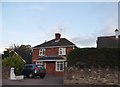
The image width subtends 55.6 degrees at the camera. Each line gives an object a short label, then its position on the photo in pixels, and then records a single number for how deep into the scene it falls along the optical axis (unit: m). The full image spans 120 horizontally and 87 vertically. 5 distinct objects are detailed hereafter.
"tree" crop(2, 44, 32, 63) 27.30
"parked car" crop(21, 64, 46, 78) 13.75
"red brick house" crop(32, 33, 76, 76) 18.69
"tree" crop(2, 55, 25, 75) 12.99
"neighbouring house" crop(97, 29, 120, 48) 16.87
